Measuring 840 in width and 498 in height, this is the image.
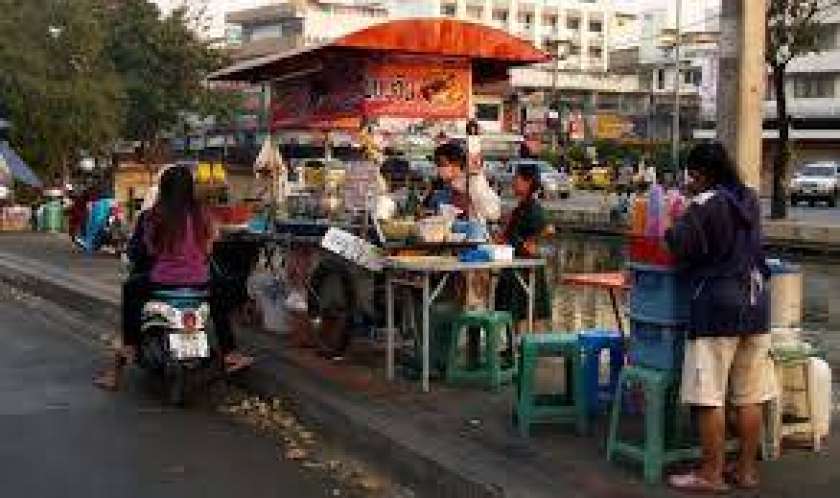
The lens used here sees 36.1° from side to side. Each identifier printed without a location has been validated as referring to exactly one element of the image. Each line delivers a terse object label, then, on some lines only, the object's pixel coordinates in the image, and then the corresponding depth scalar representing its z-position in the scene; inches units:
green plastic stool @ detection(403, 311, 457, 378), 360.2
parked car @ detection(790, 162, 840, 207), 2037.4
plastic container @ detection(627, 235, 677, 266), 248.1
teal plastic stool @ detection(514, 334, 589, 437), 287.3
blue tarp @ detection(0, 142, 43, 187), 1146.7
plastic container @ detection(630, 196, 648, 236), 255.1
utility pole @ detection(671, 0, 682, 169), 2046.8
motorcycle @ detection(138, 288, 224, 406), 348.2
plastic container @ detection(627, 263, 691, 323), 246.8
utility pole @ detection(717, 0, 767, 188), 273.1
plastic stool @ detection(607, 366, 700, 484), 244.7
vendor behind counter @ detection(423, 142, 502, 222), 393.4
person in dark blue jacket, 236.4
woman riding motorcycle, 357.4
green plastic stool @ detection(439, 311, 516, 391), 345.1
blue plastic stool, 291.0
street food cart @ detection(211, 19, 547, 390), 362.0
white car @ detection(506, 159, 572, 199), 2083.9
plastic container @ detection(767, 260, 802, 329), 274.4
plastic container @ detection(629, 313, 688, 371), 247.8
